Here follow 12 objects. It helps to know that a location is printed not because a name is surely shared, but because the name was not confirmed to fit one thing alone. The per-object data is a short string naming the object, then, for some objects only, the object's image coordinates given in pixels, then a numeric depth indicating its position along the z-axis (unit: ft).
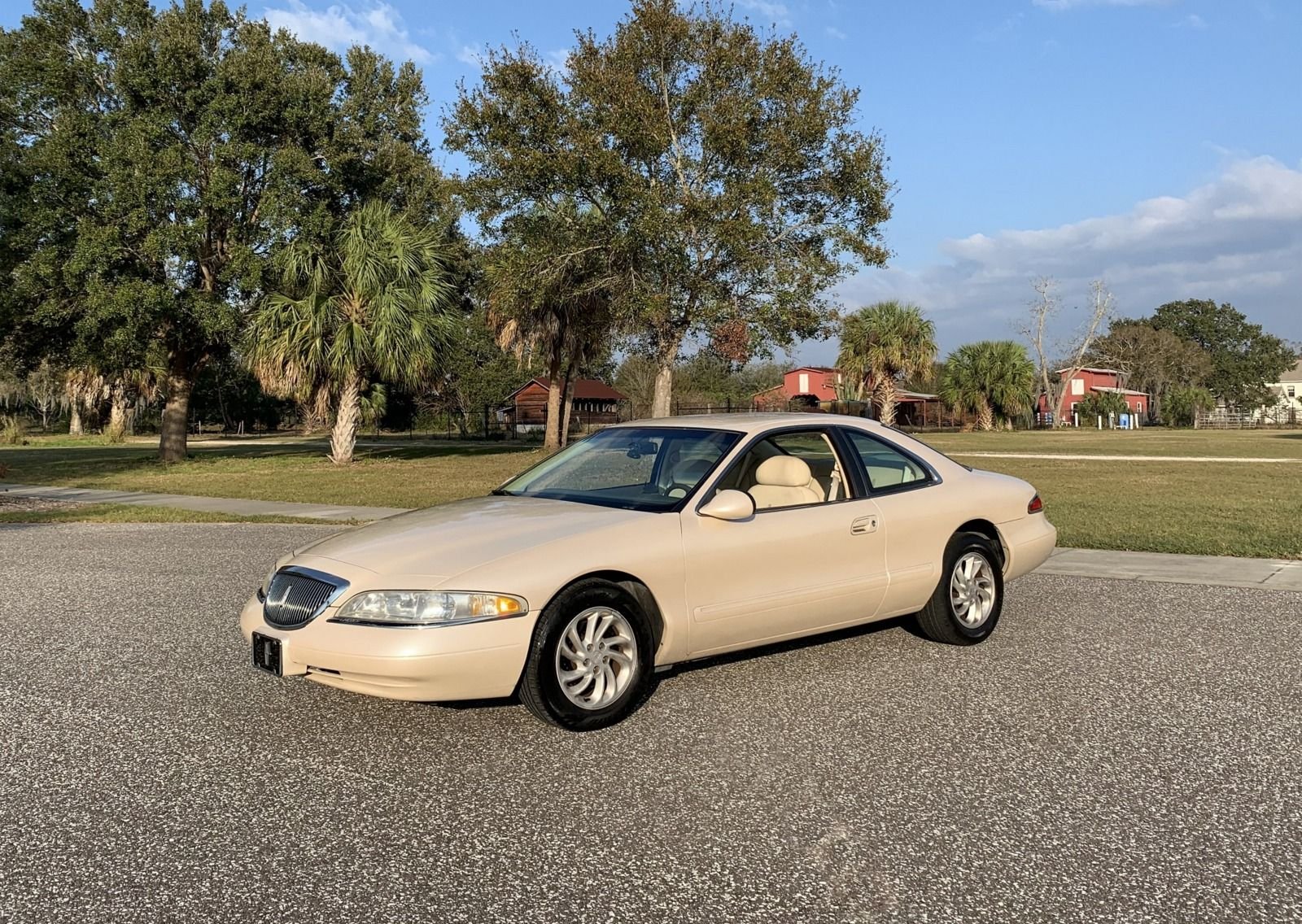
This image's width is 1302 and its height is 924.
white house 255.70
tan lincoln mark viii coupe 14.64
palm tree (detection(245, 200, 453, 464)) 87.86
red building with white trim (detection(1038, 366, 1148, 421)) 273.54
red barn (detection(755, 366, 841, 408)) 247.29
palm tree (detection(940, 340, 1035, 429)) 193.57
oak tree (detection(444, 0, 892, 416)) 80.28
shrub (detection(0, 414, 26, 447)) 152.05
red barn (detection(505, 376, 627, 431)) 206.69
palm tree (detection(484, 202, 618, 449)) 85.71
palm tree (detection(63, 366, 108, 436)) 162.25
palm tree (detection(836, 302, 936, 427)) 166.40
